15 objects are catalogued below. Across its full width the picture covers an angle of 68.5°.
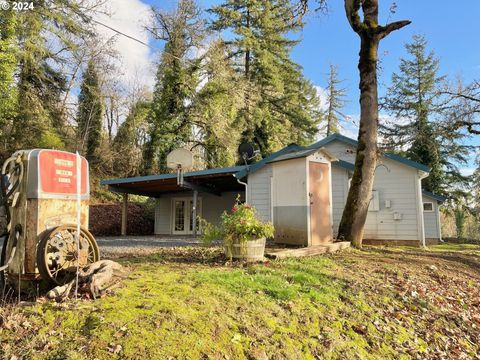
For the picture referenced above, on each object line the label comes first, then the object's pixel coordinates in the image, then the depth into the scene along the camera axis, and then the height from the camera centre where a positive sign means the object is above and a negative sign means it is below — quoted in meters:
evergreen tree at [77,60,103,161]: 21.42 +6.45
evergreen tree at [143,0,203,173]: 21.11 +8.23
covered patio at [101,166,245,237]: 14.34 +1.05
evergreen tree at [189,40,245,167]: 21.56 +6.37
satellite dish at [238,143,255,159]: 15.18 +2.85
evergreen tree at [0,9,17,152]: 15.36 +6.77
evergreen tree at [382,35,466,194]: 23.14 +8.16
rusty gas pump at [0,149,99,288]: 3.59 -0.07
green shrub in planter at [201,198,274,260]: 6.07 -0.32
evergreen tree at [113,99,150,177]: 21.83 +4.75
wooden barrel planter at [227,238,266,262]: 6.07 -0.61
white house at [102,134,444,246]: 8.77 +0.68
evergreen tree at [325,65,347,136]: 36.09 +11.91
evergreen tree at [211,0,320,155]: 23.95 +10.31
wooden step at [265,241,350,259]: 6.64 -0.77
